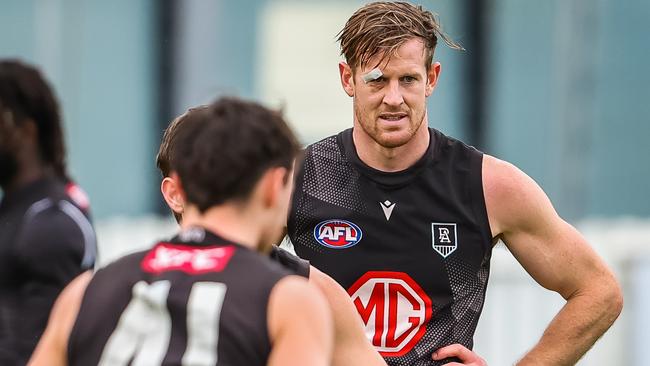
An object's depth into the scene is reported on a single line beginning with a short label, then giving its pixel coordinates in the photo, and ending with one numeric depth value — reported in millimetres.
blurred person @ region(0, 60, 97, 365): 11008
